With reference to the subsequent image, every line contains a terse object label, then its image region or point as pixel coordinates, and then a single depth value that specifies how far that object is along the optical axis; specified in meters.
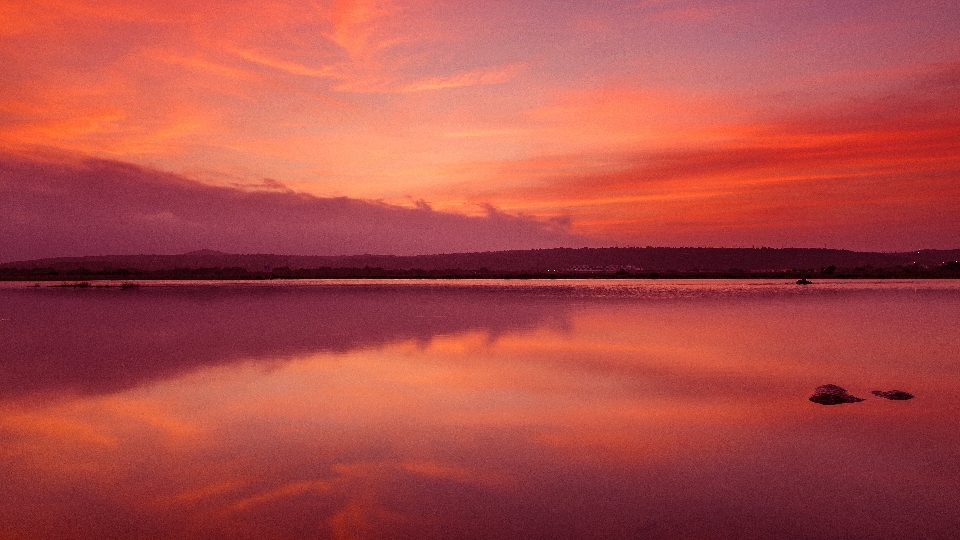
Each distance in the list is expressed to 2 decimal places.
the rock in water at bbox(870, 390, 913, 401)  10.09
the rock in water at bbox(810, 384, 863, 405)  9.83
